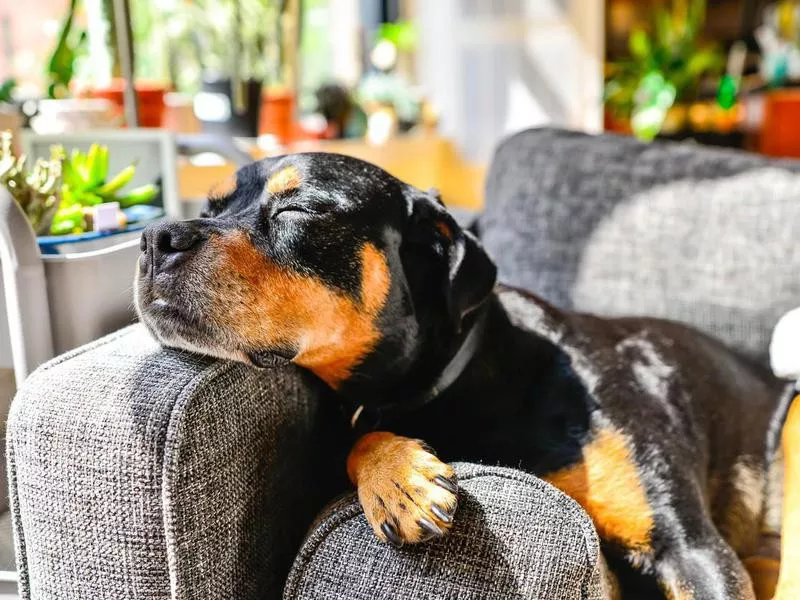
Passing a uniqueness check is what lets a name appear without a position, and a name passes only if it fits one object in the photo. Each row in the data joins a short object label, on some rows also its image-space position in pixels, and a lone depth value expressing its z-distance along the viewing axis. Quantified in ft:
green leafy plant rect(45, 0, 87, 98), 7.07
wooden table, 8.97
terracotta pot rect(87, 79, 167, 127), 8.32
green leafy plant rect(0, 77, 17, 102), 6.52
